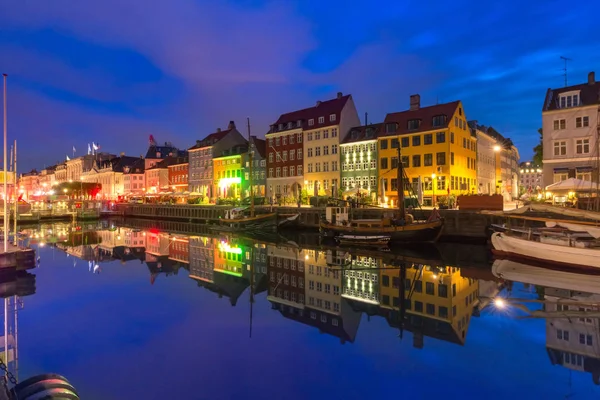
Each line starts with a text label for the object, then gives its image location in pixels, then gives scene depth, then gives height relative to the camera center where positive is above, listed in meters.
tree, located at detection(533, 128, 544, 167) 53.41 +6.01
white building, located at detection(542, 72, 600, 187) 38.38 +6.65
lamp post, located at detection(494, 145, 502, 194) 66.38 +4.44
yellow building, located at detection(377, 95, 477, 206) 47.72 +6.20
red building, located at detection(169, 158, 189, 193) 93.06 +6.24
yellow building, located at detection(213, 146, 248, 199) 75.25 +5.36
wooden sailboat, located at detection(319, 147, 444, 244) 31.52 -2.33
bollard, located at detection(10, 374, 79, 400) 6.65 -3.25
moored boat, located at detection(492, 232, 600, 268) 21.73 -3.12
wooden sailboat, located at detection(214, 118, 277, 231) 47.91 -2.70
